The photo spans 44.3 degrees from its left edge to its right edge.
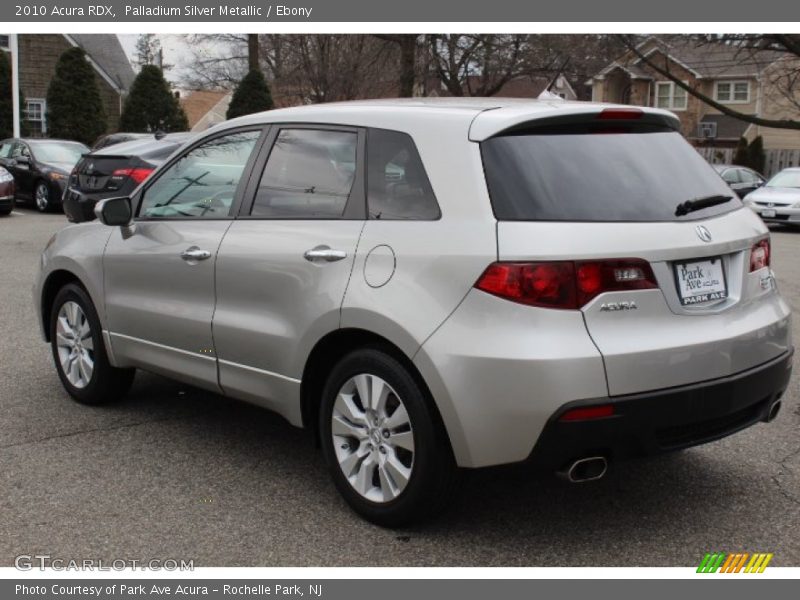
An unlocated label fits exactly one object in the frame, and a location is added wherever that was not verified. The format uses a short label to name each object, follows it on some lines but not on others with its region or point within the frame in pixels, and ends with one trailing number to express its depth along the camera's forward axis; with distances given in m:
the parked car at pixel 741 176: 25.14
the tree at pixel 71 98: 35.97
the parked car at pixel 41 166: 20.52
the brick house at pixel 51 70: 42.34
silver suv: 3.61
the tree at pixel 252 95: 32.44
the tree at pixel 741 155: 39.94
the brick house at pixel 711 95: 46.88
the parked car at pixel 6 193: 18.91
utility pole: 29.82
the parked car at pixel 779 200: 20.78
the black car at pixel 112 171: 14.95
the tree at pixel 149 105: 37.44
